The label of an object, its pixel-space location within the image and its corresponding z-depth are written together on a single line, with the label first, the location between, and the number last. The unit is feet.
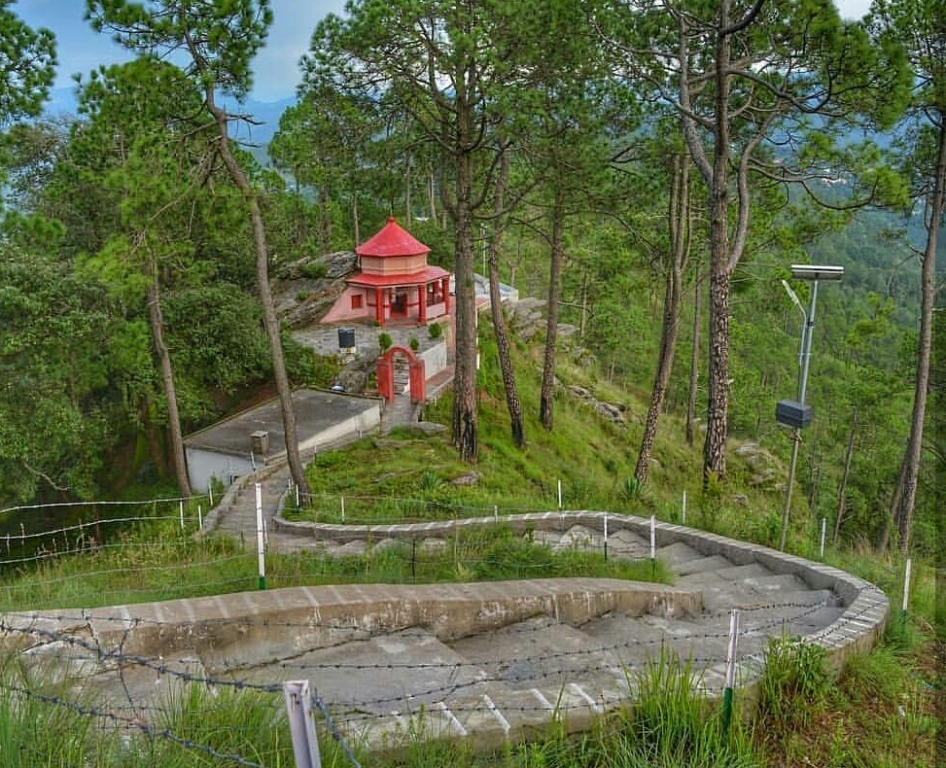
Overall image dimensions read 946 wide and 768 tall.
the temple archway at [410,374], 73.26
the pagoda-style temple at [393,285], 92.43
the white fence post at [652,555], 28.63
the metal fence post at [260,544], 24.32
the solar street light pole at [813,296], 28.04
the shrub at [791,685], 16.93
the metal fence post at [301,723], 9.09
